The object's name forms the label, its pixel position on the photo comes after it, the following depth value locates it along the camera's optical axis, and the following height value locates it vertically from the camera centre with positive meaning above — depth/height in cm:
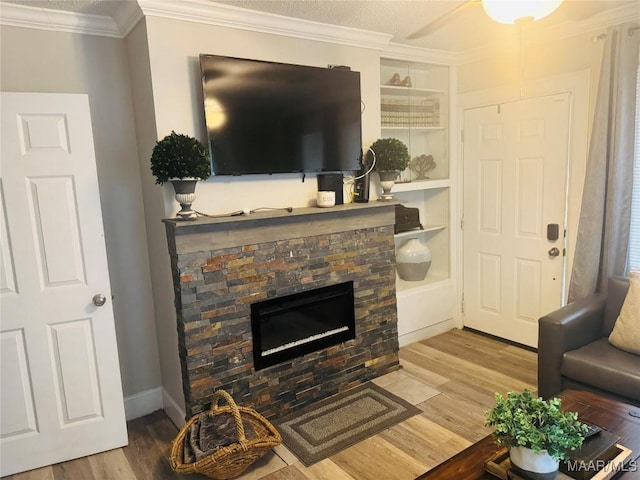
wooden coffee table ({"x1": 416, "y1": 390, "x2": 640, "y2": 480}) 157 -105
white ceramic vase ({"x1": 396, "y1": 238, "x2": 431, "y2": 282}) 394 -75
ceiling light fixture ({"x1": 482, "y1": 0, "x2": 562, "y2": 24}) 149 +55
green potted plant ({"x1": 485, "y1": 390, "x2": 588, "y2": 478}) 139 -83
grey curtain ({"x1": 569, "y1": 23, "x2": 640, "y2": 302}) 280 -5
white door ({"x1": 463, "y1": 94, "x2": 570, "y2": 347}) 342 -35
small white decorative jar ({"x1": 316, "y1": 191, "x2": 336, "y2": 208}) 293 -13
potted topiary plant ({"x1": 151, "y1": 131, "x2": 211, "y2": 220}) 228 +12
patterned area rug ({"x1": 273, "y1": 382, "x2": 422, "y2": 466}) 253 -149
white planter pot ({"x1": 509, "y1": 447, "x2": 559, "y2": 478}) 142 -93
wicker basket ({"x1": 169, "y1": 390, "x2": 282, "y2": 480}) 216 -134
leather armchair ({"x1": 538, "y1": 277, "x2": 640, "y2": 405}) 240 -108
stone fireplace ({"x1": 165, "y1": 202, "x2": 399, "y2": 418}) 251 -72
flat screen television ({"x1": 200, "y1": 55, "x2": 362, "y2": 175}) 254 +40
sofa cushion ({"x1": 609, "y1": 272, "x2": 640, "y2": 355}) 252 -91
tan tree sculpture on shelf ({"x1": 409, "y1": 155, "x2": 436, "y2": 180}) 394 +9
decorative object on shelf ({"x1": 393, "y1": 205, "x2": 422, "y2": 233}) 383 -38
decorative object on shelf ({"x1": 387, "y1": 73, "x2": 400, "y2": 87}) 372 +80
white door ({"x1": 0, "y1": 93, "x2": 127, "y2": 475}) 231 -52
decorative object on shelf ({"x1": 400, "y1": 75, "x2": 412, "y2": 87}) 376 +79
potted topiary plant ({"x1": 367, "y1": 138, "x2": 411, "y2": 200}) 318 +13
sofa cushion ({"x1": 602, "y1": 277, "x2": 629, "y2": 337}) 278 -84
